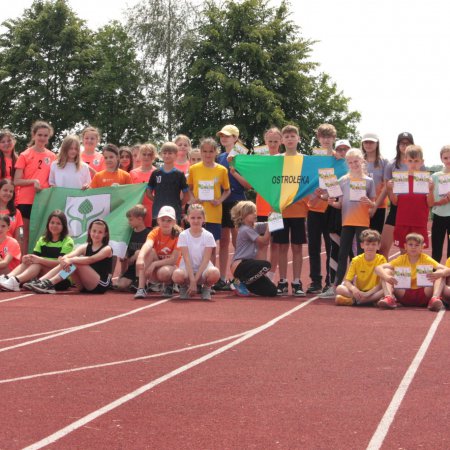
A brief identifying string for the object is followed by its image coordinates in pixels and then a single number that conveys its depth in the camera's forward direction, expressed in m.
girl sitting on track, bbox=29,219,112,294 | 11.27
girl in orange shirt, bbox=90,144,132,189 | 12.42
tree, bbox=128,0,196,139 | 45.19
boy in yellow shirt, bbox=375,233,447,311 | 10.13
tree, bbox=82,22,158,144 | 45.88
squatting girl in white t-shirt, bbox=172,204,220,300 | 10.95
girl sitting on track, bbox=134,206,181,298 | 11.16
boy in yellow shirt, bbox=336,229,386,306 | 10.48
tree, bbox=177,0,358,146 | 45.53
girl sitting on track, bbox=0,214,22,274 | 11.64
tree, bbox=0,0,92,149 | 46.50
